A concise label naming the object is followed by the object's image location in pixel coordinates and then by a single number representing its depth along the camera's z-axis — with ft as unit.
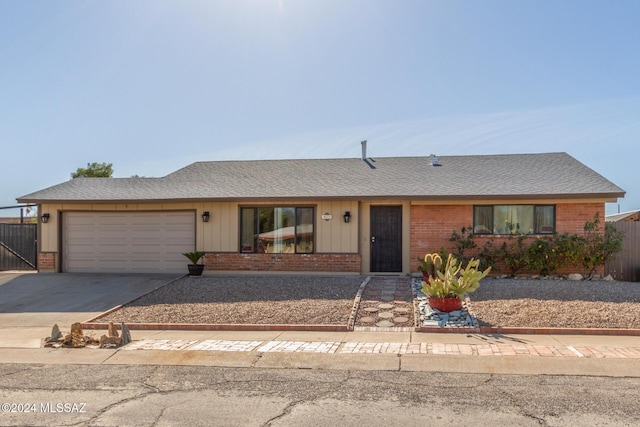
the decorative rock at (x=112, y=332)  29.32
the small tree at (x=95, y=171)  118.11
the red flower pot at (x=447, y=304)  34.19
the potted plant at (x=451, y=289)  34.04
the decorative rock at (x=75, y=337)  29.01
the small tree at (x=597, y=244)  48.98
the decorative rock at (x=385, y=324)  33.42
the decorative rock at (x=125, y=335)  29.37
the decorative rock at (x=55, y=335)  30.00
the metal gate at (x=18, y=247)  61.46
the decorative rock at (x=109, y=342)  28.84
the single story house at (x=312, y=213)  51.39
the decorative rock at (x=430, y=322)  32.63
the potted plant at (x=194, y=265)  53.57
